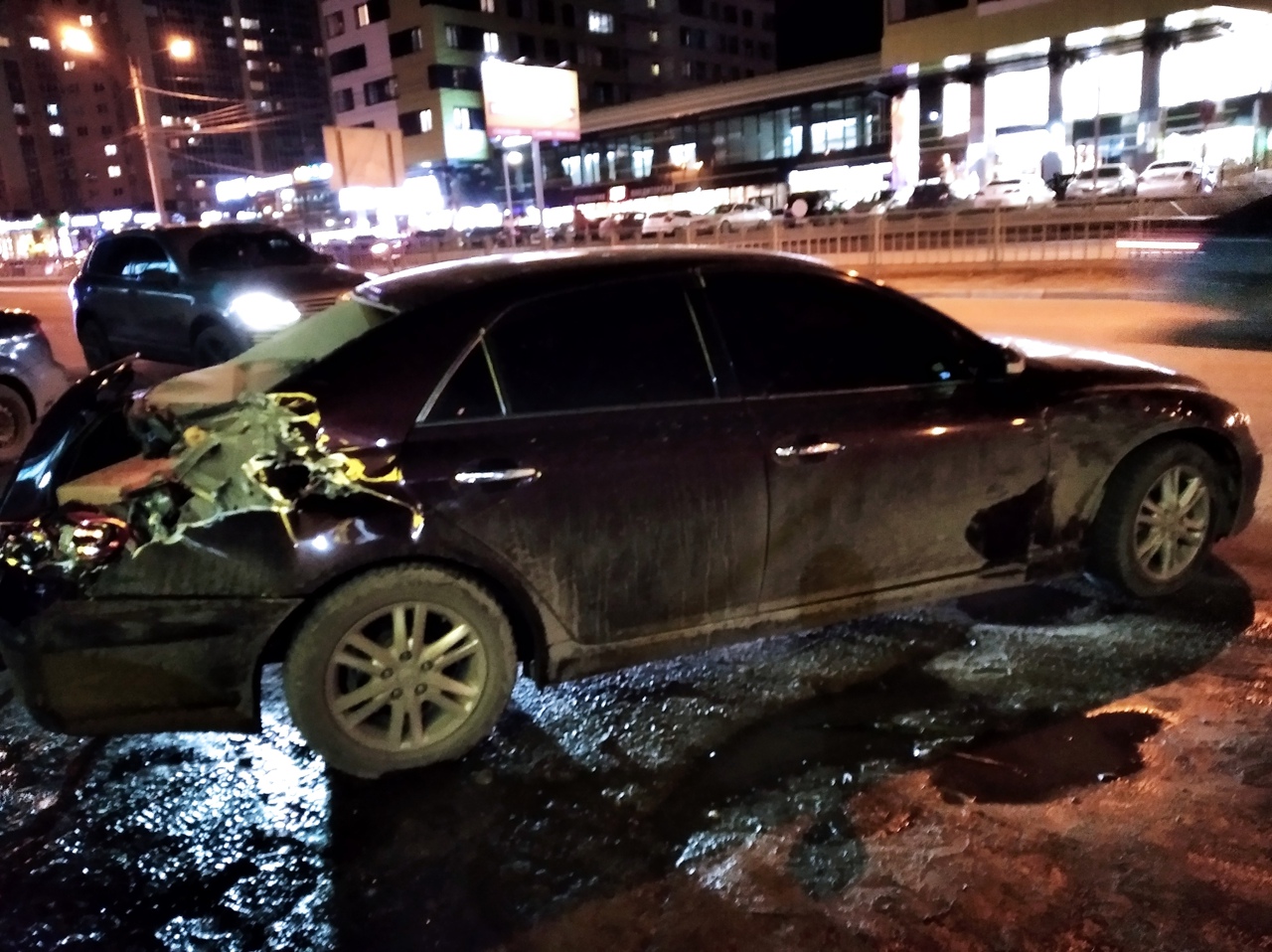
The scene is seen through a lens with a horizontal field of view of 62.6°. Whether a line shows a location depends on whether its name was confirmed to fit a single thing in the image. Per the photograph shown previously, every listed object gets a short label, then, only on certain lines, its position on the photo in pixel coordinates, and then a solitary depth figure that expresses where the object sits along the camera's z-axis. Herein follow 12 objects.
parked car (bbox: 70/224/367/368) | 10.37
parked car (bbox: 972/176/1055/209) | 34.75
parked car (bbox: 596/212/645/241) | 32.41
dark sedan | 3.15
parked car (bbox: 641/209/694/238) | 31.20
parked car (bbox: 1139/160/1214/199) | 31.41
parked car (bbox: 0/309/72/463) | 8.41
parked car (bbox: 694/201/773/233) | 28.04
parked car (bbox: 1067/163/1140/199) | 33.12
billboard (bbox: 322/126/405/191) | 22.16
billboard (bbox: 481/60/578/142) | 28.28
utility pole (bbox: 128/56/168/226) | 26.45
